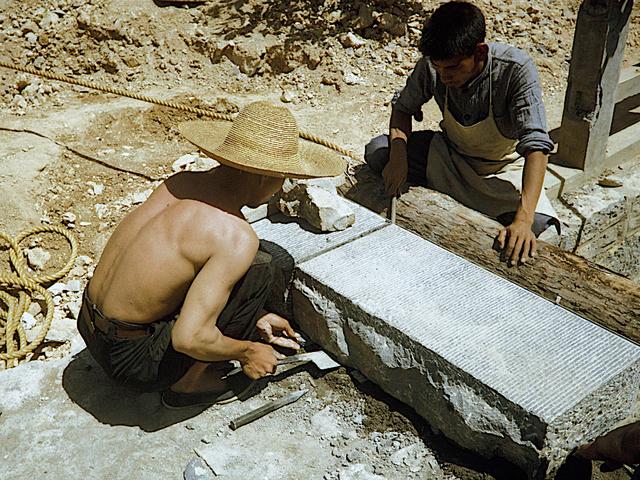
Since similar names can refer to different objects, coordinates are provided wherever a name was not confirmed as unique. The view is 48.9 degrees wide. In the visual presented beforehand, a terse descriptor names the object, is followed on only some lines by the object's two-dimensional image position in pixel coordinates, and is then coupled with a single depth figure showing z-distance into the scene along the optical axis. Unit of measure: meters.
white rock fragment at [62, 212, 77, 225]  5.02
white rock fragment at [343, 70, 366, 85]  7.02
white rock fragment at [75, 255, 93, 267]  4.75
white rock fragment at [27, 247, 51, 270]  4.73
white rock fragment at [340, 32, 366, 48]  7.27
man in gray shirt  3.54
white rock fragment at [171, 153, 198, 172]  5.64
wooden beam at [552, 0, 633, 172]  4.58
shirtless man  2.82
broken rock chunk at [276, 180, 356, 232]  3.76
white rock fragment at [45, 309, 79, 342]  4.24
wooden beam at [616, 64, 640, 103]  5.31
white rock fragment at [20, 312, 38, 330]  4.40
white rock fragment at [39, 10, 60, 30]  7.47
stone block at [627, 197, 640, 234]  5.09
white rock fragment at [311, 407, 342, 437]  3.10
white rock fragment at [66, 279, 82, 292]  4.55
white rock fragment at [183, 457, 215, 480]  2.88
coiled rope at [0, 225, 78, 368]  4.08
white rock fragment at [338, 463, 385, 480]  2.85
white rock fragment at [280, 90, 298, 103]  6.93
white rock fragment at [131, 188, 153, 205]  5.27
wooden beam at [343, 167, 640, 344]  3.16
